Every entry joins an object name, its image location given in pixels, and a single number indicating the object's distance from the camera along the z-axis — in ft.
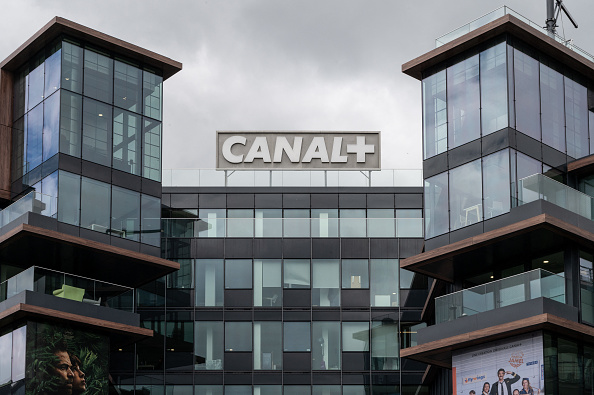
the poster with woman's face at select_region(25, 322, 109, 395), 179.73
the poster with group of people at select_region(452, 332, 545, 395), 166.40
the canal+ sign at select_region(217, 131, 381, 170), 257.34
